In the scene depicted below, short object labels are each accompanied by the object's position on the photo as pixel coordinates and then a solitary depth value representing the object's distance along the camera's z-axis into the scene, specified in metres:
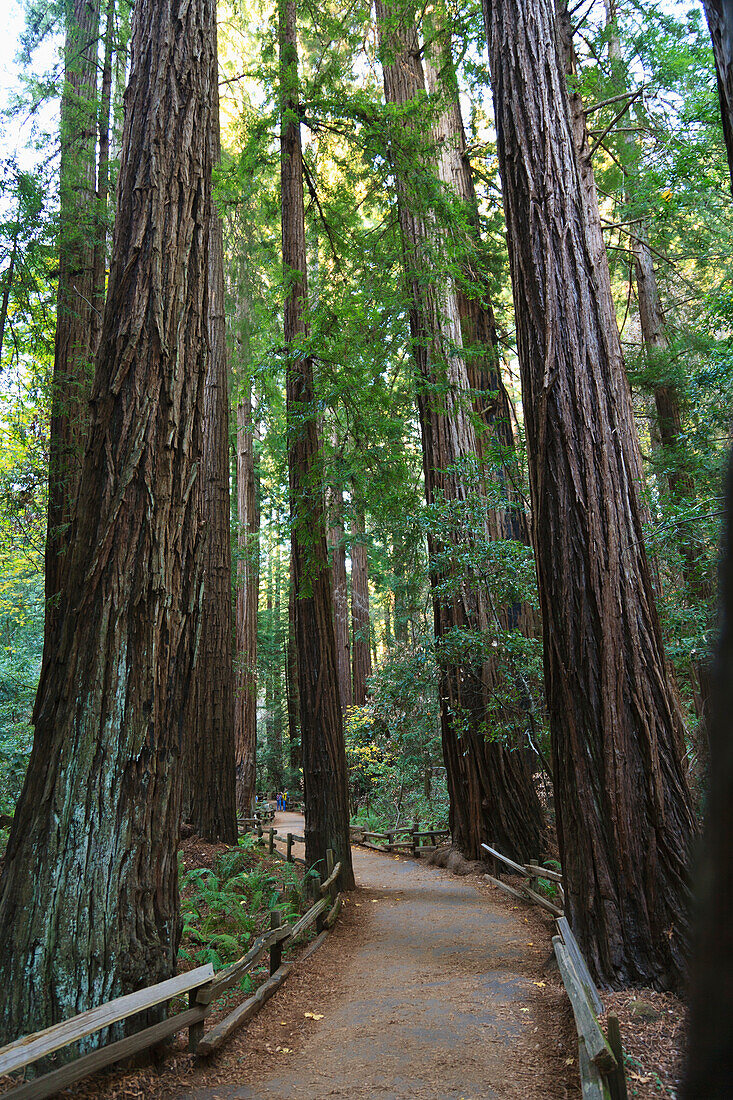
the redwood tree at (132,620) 4.00
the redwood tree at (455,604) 10.79
